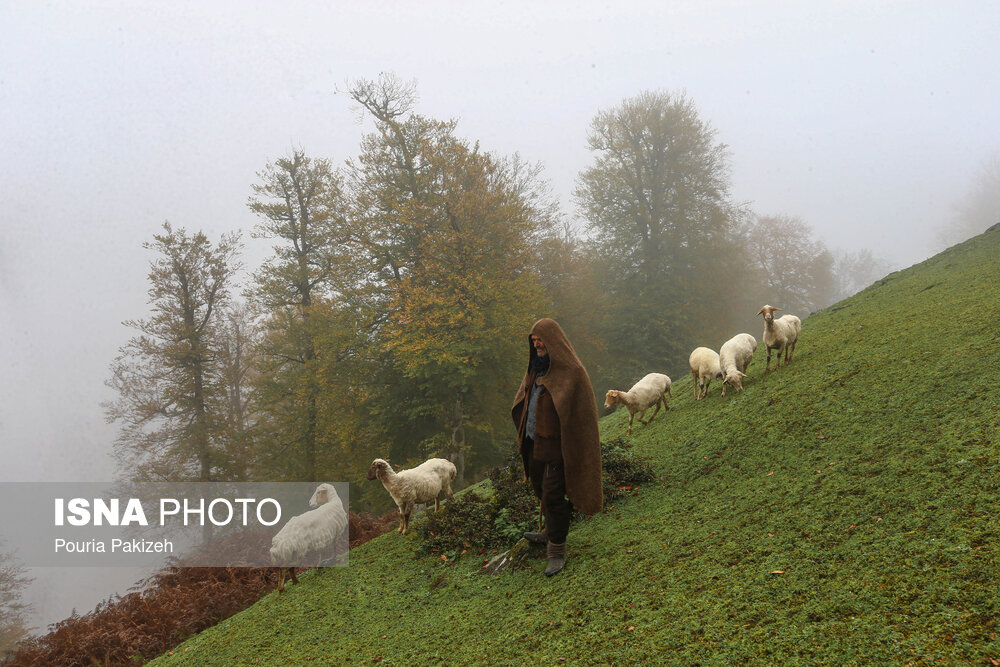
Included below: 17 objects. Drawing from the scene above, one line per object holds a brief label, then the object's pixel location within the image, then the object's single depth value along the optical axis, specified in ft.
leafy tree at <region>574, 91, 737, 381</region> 93.30
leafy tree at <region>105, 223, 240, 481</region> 68.28
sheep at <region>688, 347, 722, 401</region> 31.76
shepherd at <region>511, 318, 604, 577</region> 16.79
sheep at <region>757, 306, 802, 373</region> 29.22
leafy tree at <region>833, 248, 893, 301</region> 255.60
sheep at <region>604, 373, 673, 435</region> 31.91
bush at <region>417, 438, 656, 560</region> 22.03
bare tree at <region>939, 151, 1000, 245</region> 208.03
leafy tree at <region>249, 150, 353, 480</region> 66.28
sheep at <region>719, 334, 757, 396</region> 29.73
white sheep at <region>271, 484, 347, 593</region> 24.72
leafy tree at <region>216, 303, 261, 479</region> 68.13
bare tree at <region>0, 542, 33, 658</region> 75.00
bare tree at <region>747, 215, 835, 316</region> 137.69
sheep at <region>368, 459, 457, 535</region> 26.84
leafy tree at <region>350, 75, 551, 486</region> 56.54
